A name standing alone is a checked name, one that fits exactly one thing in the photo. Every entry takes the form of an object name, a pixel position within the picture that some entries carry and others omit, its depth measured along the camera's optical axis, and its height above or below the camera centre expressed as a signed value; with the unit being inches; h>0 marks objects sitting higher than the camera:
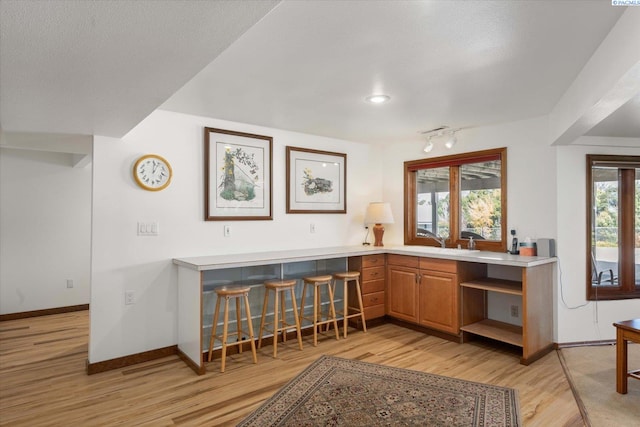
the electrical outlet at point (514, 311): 149.7 -38.6
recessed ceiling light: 118.9 +39.4
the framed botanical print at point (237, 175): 142.3 +17.2
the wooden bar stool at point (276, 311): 135.5 -36.0
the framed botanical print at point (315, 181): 167.8 +17.6
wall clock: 127.9 +16.3
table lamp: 185.3 +0.6
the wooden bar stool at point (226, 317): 121.6 -34.8
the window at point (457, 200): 160.6 +8.1
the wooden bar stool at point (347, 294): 154.6 -33.9
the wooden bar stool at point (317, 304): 145.6 -36.3
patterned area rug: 90.3 -50.0
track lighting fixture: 162.2 +38.5
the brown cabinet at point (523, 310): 125.7 -35.6
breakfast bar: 125.2 -26.1
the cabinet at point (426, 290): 145.9 -31.4
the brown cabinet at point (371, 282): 165.5 -29.9
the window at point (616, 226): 149.6 -3.9
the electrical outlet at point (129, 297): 126.6 -27.6
